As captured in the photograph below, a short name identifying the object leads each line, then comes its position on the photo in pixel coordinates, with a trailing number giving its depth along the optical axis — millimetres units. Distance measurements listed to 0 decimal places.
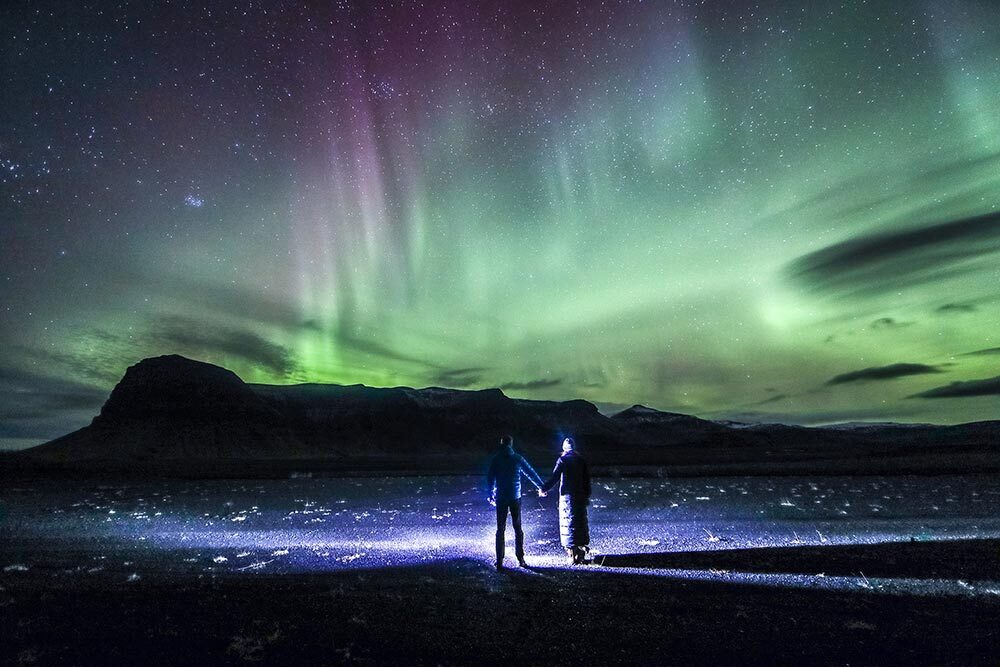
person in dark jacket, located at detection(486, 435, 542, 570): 10312
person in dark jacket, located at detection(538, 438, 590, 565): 10680
